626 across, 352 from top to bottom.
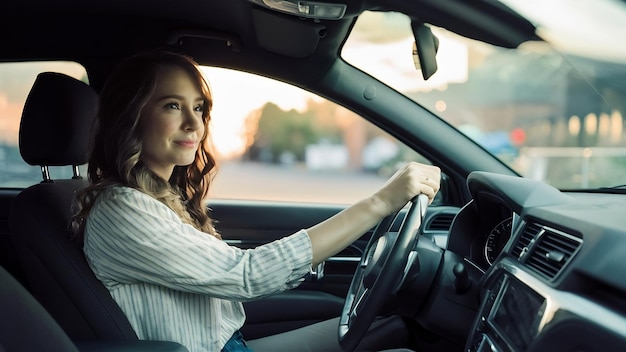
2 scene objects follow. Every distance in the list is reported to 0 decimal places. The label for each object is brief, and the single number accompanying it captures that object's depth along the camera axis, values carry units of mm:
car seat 1675
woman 1570
